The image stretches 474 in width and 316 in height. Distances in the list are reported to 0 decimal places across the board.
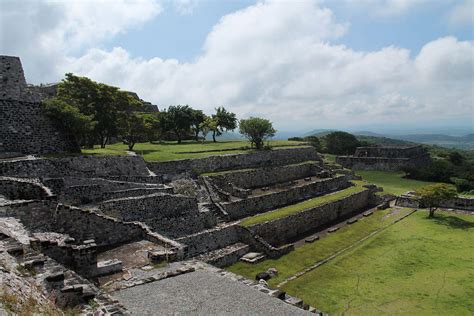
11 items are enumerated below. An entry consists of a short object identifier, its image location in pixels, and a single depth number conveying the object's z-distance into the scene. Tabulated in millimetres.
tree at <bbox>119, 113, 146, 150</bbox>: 29578
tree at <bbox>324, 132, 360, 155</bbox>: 73188
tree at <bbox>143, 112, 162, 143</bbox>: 34250
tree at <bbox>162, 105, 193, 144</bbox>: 41656
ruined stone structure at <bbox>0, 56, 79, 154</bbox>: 20703
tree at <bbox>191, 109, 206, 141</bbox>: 43347
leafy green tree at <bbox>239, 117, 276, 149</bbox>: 37125
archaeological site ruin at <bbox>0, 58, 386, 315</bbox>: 9016
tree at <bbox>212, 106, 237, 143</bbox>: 46031
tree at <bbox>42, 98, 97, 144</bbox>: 22281
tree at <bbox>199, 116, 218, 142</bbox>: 42719
